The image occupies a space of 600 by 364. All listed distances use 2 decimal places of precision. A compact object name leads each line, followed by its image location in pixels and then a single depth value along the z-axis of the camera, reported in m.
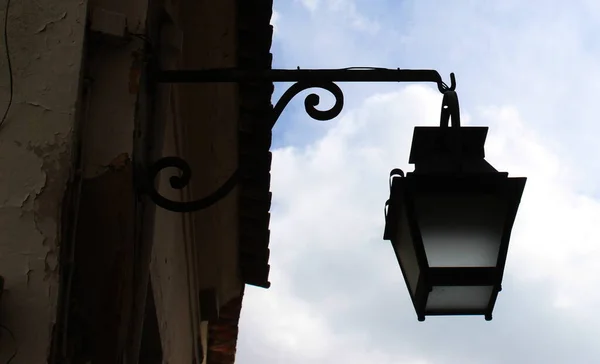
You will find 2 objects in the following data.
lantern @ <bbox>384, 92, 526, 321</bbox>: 2.62
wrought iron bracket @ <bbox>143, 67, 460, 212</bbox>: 2.61
